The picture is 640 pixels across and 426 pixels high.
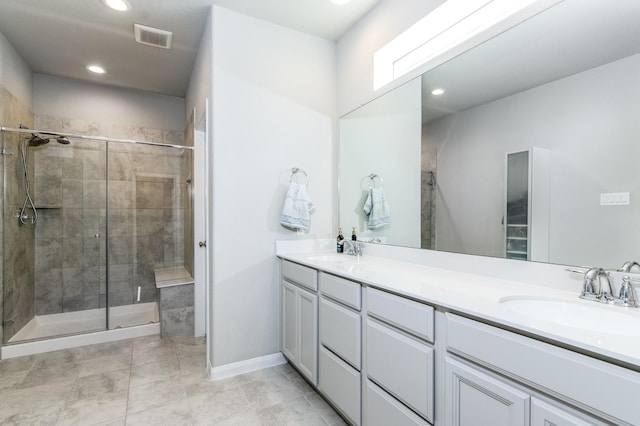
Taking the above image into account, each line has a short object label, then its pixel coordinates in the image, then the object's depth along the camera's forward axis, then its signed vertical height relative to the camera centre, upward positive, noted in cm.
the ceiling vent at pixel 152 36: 245 +143
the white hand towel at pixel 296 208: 238 +2
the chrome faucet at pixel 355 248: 239 -29
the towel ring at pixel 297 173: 250 +31
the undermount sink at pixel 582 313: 99 -35
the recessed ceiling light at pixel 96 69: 313 +145
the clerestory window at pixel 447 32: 148 +105
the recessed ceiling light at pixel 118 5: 212 +143
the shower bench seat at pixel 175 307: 295 -93
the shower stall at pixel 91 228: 299 -20
